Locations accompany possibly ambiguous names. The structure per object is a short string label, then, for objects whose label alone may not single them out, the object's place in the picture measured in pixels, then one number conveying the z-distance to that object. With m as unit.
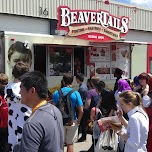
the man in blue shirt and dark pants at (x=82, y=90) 5.04
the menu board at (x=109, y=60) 8.27
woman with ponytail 2.48
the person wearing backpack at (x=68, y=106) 3.79
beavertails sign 7.62
